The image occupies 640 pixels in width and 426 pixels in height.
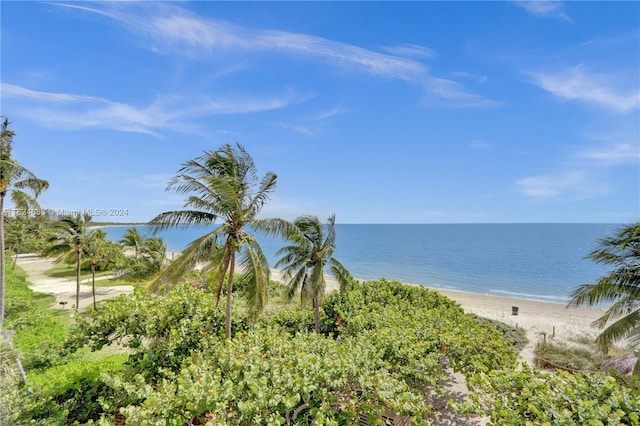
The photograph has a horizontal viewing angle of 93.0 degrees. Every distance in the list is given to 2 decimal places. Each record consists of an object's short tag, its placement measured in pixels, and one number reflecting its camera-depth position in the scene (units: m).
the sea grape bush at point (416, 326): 9.72
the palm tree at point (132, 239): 36.35
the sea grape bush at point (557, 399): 5.17
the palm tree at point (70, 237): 21.84
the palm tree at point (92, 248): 22.98
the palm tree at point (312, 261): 14.46
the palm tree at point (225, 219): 9.74
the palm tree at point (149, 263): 23.73
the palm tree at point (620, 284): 8.91
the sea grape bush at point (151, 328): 9.72
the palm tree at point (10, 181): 13.43
